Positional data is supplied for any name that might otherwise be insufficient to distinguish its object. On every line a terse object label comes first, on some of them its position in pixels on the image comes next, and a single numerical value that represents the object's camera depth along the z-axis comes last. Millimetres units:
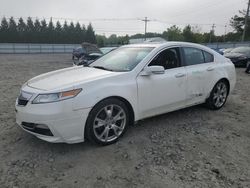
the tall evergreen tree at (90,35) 65312
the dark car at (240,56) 13384
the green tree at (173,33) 63625
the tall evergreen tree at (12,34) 56562
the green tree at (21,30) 58181
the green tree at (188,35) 59500
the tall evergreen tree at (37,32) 59756
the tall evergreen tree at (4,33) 55788
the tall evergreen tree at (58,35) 62844
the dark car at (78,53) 18059
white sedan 2873
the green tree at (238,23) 54759
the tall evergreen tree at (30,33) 59031
